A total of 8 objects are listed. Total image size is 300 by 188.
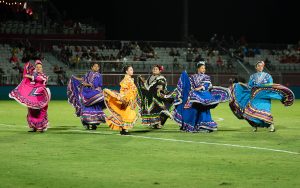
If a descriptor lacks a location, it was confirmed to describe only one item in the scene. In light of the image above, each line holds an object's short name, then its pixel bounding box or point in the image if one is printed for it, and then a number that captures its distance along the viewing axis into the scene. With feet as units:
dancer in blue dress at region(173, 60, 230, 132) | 58.59
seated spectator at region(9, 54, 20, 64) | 126.41
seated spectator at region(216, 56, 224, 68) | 130.51
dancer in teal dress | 59.21
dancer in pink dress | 58.80
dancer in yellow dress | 55.01
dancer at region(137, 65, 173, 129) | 61.93
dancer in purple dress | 60.95
